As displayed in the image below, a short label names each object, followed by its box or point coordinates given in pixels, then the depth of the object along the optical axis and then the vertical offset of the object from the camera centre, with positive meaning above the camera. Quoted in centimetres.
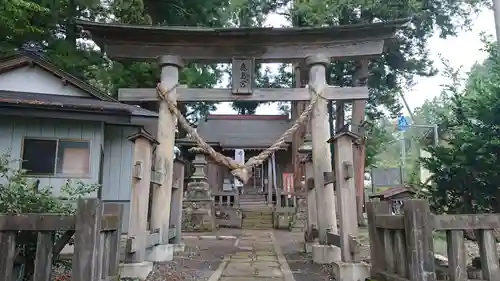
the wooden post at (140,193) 619 +28
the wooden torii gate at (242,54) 758 +312
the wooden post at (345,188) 591 +35
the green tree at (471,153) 526 +80
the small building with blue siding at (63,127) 906 +201
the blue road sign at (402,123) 2126 +479
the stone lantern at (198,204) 1499 +25
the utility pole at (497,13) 524 +265
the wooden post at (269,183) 2118 +152
